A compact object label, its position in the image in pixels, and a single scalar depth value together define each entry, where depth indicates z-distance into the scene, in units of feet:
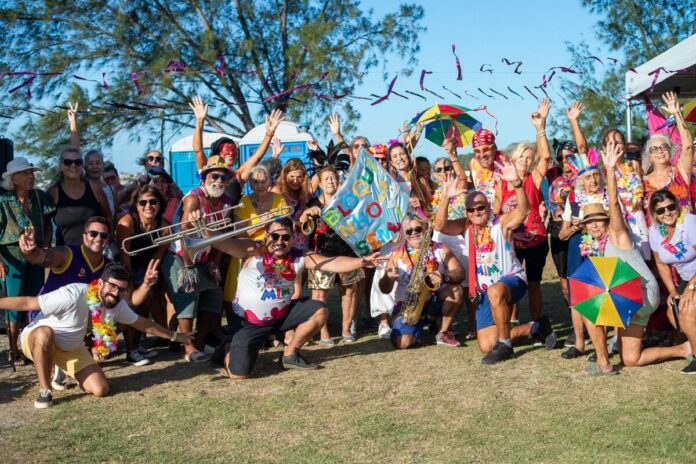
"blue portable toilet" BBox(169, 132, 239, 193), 61.11
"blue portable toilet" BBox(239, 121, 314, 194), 55.31
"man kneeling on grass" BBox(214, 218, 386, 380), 21.62
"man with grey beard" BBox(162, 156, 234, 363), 22.84
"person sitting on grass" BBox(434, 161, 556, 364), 22.54
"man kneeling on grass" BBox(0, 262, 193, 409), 19.04
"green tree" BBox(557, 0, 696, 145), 63.05
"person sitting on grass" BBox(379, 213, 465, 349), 24.27
